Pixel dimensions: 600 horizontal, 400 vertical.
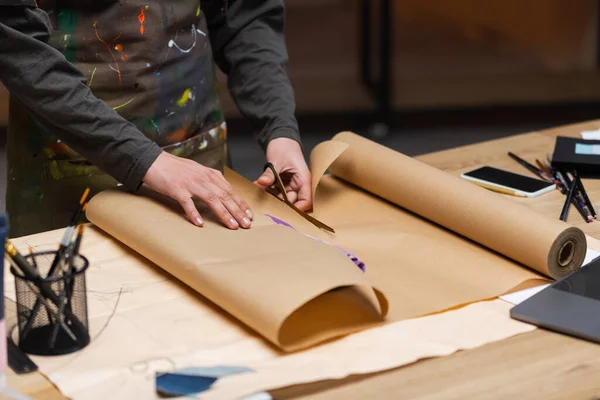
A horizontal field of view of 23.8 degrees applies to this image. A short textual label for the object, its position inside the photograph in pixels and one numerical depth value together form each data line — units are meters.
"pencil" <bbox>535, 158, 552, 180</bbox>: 2.27
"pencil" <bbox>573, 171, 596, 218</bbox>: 2.09
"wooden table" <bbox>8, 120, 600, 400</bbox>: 1.59
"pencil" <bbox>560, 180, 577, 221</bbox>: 2.07
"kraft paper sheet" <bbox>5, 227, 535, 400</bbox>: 1.61
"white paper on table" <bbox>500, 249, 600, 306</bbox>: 1.80
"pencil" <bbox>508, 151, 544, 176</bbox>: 2.28
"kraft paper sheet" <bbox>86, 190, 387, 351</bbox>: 1.69
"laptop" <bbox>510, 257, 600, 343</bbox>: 1.71
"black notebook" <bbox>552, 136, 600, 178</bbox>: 2.26
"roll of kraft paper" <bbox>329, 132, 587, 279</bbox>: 1.87
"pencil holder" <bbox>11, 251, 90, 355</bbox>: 1.64
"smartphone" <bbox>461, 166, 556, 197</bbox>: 2.19
